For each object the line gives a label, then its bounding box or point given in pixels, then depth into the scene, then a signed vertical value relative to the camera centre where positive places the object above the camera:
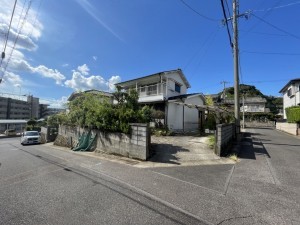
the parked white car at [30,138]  19.39 -2.17
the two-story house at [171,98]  17.33 +2.18
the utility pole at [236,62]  13.02 +4.16
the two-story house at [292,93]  26.80 +4.46
